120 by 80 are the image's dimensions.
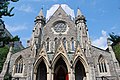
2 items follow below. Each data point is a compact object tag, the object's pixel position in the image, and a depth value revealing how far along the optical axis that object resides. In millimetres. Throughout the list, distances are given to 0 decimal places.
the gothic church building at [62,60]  10388
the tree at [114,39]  15031
